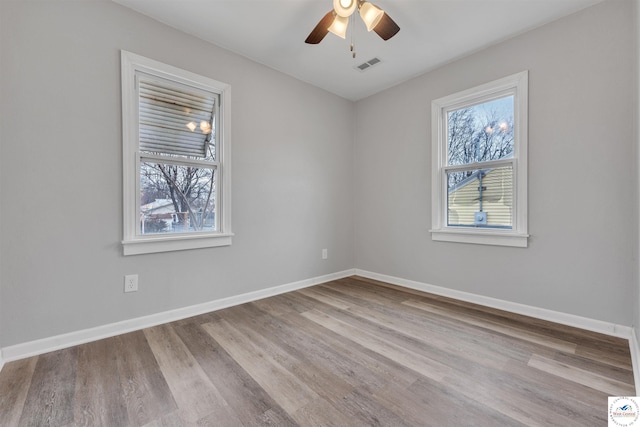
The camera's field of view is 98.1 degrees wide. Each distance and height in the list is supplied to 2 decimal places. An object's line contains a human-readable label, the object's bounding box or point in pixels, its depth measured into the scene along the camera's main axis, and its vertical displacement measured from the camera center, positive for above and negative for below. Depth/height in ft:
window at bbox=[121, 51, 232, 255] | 7.57 +1.60
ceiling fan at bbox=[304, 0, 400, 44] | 6.47 +4.67
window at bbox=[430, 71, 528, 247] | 8.70 +1.61
